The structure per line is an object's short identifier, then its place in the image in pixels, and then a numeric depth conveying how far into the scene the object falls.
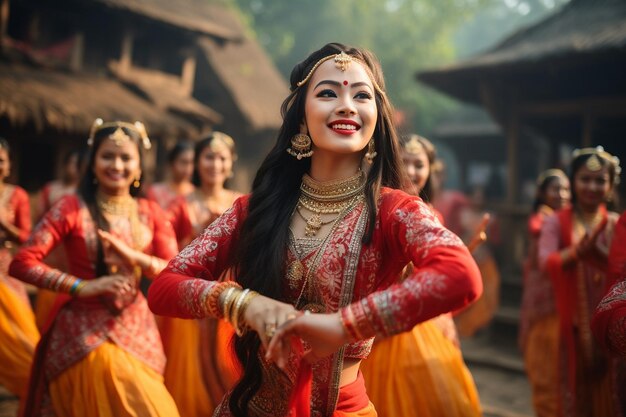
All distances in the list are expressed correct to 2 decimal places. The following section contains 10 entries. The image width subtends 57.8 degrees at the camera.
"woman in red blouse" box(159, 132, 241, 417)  4.12
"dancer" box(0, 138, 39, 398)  4.55
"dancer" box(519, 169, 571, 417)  5.05
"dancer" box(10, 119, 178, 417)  2.85
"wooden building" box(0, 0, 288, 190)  9.41
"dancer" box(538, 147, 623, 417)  3.90
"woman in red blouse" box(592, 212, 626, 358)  2.28
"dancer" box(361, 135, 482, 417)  3.39
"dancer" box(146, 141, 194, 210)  6.02
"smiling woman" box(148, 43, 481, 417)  1.77
